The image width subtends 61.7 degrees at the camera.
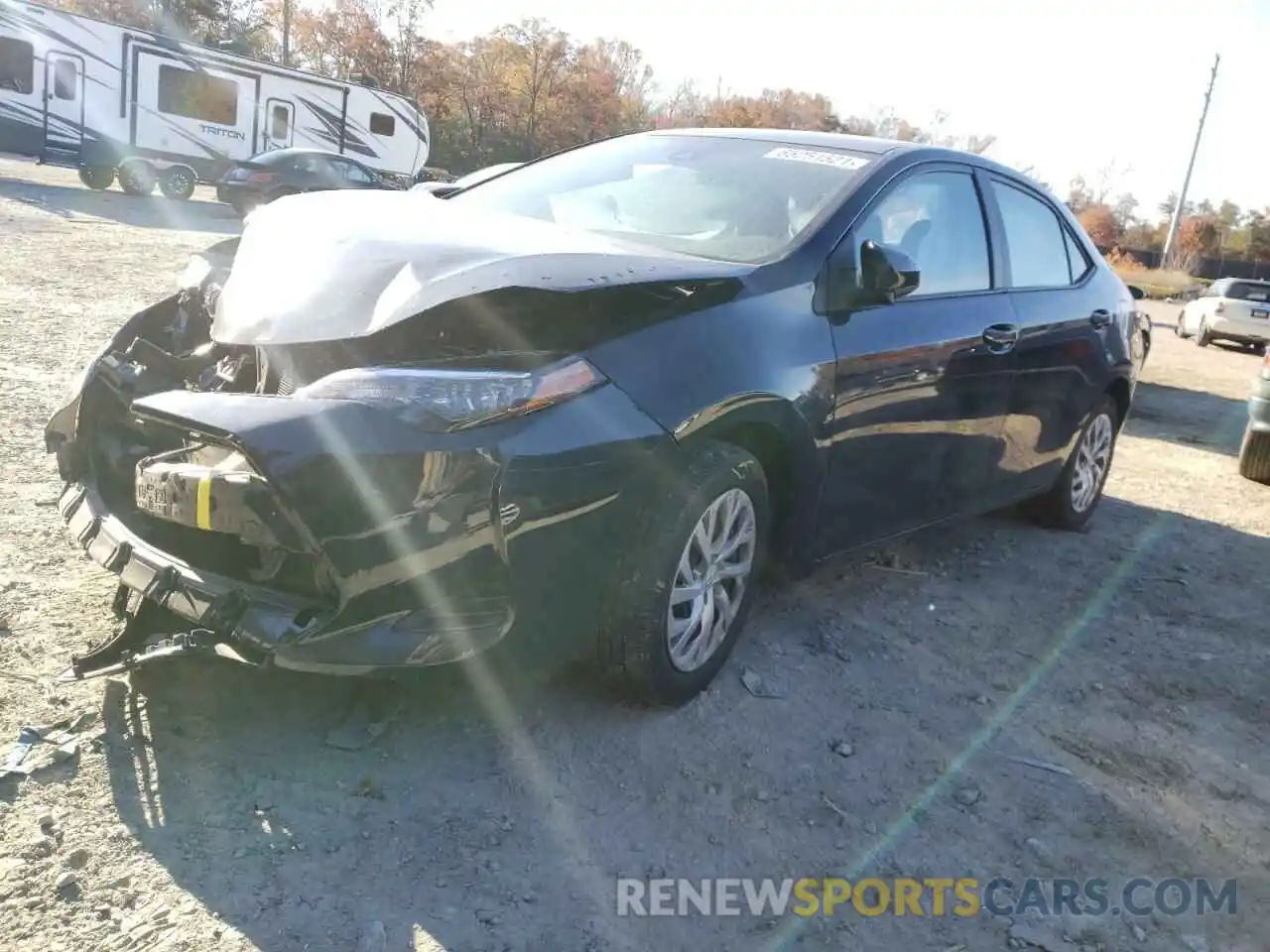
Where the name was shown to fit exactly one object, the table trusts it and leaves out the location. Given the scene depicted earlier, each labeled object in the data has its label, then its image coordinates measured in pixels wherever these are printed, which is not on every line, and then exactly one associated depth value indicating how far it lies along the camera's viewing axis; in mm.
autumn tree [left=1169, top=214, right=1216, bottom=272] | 53684
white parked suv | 19453
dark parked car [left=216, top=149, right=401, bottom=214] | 19219
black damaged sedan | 2395
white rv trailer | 21031
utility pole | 47438
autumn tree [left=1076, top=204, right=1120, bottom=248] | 56594
